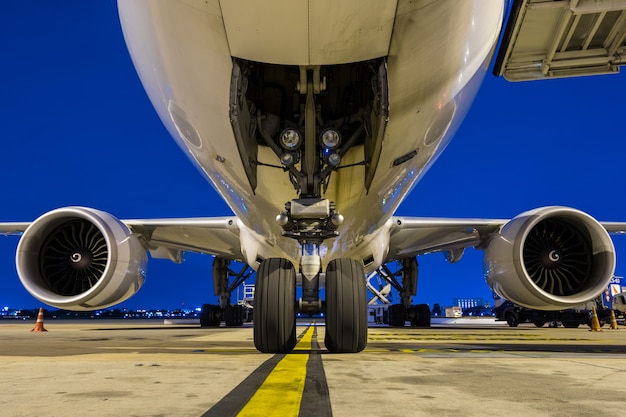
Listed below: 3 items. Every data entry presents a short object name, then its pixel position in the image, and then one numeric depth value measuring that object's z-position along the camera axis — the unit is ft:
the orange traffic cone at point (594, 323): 44.07
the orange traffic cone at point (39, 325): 42.59
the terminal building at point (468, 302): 321.03
